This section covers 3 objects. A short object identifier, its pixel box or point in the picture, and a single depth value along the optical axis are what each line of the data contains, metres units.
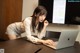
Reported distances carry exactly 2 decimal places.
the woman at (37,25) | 1.54
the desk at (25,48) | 1.21
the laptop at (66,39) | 1.29
